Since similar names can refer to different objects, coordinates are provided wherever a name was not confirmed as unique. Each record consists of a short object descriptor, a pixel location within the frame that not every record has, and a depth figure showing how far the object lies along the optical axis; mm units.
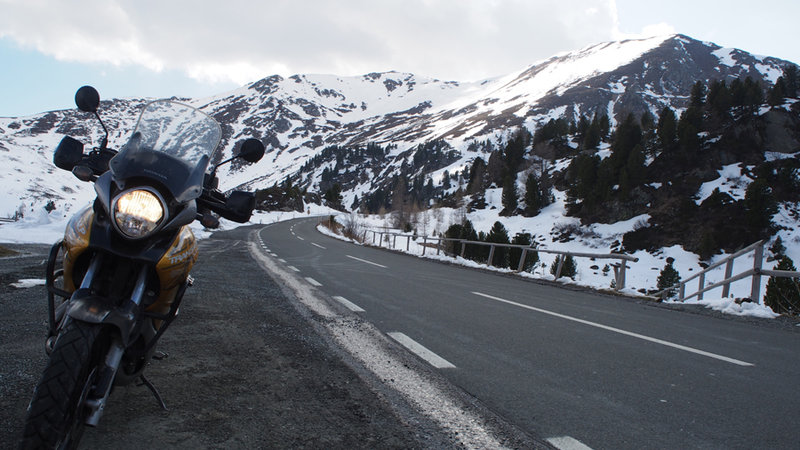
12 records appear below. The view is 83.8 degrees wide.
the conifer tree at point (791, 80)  51891
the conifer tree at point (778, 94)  49812
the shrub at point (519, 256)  29342
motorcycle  1814
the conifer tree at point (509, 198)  63438
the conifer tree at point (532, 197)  60188
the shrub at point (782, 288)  14901
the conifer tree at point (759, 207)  38719
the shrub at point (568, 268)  27208
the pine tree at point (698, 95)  54094
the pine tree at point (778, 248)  35391
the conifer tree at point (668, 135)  51781
